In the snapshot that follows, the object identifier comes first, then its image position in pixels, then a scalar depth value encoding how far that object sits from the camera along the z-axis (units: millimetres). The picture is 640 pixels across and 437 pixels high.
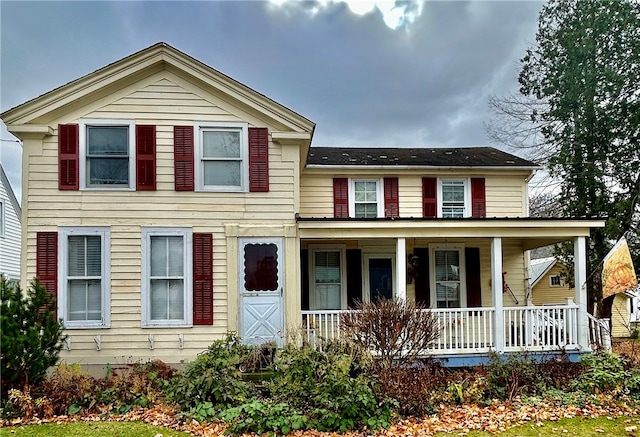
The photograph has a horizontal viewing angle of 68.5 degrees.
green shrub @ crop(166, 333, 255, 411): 7184
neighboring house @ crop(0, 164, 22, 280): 18156
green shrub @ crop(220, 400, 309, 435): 6523
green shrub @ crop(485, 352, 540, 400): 8133
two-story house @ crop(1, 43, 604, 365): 9453
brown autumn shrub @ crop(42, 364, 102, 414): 7219
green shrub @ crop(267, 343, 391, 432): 6703
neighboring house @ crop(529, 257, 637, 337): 24567
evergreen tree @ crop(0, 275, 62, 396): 7141
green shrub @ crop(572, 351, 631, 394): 8195
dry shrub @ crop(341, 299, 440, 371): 8234
